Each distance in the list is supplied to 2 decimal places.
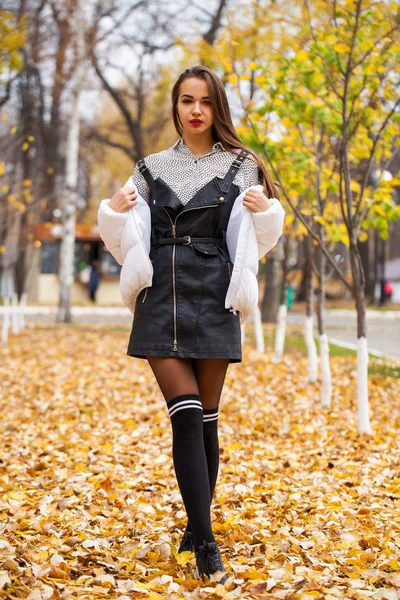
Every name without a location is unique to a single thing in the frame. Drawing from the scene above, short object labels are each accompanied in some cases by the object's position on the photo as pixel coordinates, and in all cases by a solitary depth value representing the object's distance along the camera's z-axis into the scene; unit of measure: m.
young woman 3.32
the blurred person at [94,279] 32.56
